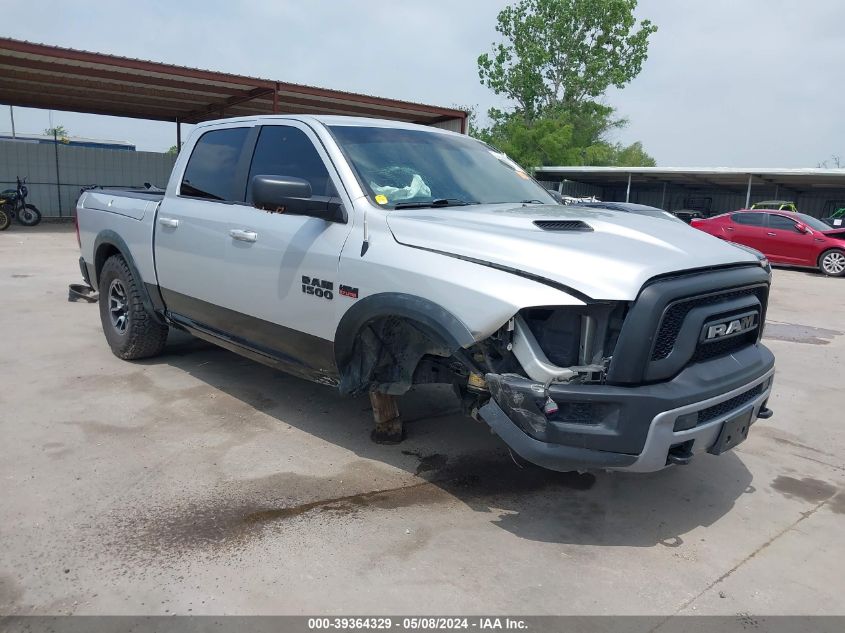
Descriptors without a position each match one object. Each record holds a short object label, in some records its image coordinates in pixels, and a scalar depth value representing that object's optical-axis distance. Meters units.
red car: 15.30
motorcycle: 18.62
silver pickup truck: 2.82
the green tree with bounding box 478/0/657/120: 41.91
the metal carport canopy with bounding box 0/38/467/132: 14.90
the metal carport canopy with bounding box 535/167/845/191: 25.66
